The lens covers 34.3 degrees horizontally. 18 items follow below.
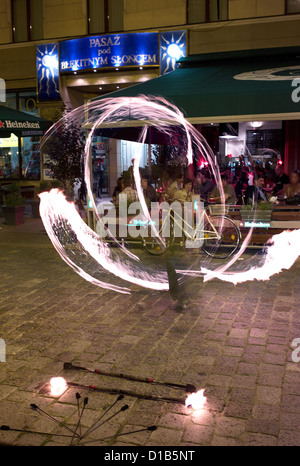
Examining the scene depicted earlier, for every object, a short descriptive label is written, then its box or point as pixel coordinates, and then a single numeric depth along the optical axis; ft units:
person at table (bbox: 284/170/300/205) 34.63
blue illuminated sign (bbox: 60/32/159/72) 56.08
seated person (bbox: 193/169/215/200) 42.93
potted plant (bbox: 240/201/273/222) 32.78
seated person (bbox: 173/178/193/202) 33.94
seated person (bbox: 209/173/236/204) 37.06
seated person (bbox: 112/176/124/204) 39.40
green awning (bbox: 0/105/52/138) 43.01
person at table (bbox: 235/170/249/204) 49.19
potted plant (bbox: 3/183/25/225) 47.09
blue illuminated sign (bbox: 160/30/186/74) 54.85
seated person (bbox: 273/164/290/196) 43.61
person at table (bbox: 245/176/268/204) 34.75
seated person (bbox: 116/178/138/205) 36.01
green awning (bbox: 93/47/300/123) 29.50
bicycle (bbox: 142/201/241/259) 32.81
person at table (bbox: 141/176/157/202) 38.28
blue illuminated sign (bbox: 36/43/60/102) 61.26
